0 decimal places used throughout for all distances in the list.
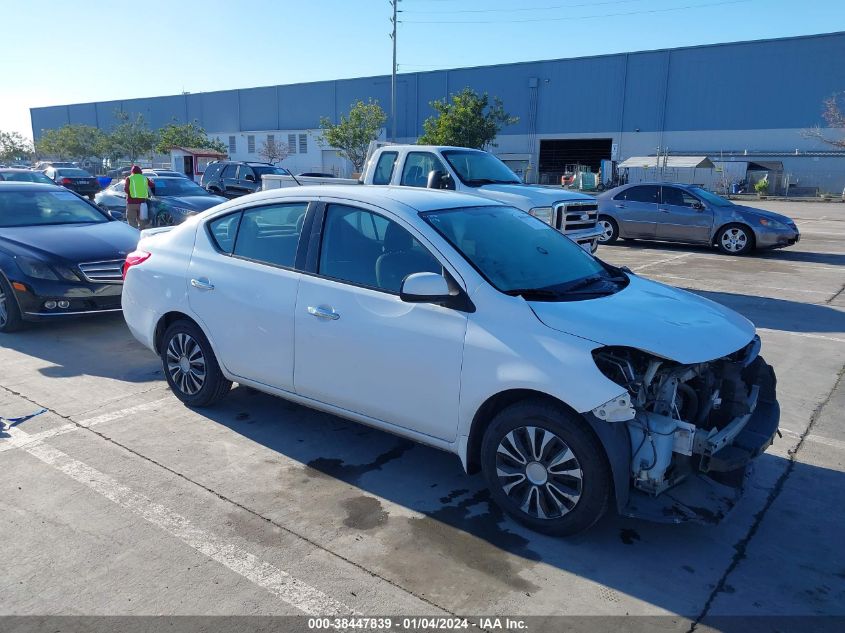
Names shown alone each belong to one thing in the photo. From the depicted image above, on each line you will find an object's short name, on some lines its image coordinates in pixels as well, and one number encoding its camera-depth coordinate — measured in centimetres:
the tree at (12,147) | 6875
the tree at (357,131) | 3841
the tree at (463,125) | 3456
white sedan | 337
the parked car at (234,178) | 1923
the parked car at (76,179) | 2795
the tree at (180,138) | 5353
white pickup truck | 968
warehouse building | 4434
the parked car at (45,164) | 3462
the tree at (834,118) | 4238
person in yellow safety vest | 1412
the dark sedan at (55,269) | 729
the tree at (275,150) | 6259
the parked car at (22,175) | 2038
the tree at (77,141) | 6284
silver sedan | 1468
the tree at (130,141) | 5903
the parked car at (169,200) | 1480
